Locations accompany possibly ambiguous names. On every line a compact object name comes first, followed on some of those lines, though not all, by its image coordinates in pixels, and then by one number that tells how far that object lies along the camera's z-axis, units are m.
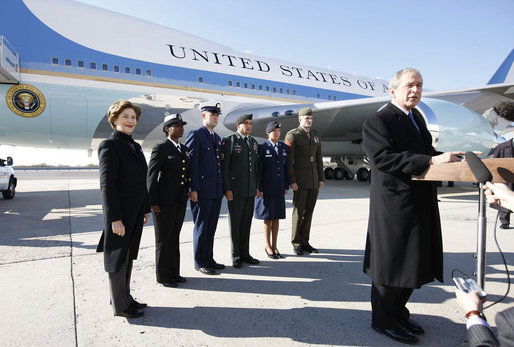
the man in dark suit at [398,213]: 1.67
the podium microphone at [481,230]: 1.25
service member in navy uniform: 2.53
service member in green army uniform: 3.10
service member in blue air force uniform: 3.33
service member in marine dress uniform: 3.52
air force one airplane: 6.35
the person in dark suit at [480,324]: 0.78
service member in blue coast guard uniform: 2.84
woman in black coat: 1.93
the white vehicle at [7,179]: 6.92
